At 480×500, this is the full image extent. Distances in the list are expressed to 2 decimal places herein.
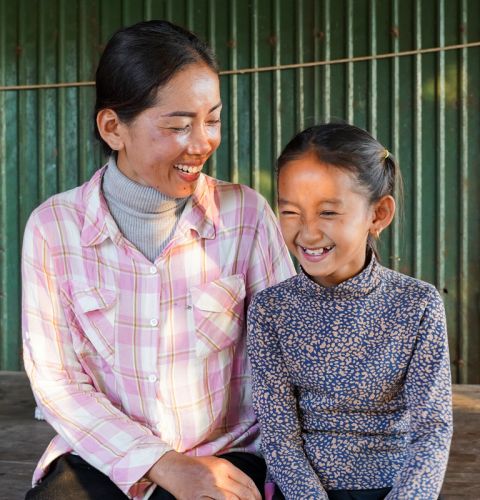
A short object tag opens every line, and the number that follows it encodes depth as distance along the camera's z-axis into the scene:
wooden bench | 2.45
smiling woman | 1.92
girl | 1.84
